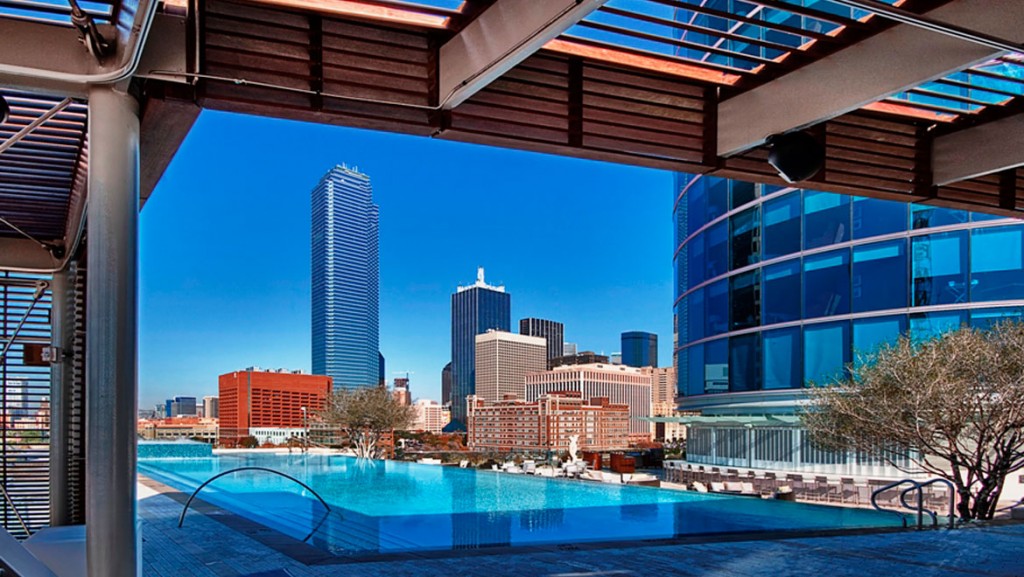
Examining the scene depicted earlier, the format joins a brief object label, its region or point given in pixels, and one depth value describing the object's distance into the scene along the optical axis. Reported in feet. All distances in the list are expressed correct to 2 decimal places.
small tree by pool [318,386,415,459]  104.42
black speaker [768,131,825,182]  16.66
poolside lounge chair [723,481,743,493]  64.94
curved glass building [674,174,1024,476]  64.75
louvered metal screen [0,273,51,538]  28.30
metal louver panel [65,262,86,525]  26.30
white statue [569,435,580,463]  79.79
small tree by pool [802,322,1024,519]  45.65
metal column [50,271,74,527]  26.50
